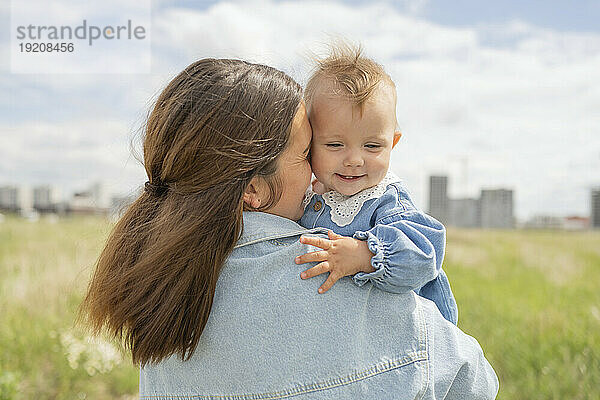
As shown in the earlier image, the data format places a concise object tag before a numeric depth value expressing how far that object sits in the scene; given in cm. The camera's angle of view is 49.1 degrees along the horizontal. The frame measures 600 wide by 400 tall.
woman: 153
